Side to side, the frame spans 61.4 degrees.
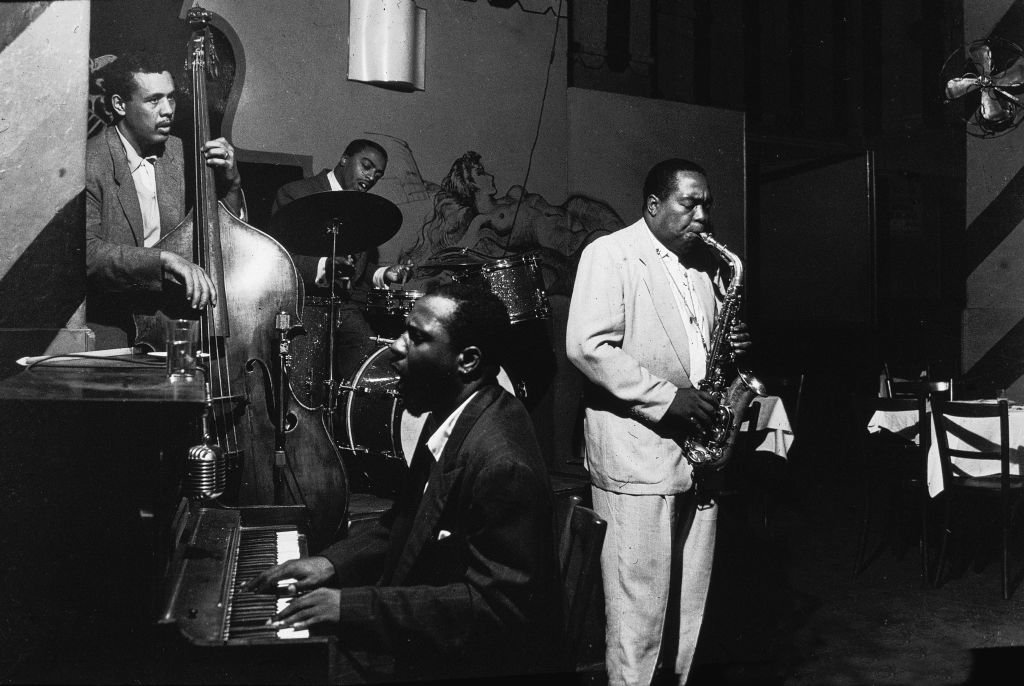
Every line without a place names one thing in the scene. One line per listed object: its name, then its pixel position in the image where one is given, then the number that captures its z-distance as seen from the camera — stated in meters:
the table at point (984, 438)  4.21
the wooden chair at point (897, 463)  4.28
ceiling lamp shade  3.29
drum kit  3.01
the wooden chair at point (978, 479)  3.97
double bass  2.64
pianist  1.71
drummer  3.24
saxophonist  2.62
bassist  2.73
